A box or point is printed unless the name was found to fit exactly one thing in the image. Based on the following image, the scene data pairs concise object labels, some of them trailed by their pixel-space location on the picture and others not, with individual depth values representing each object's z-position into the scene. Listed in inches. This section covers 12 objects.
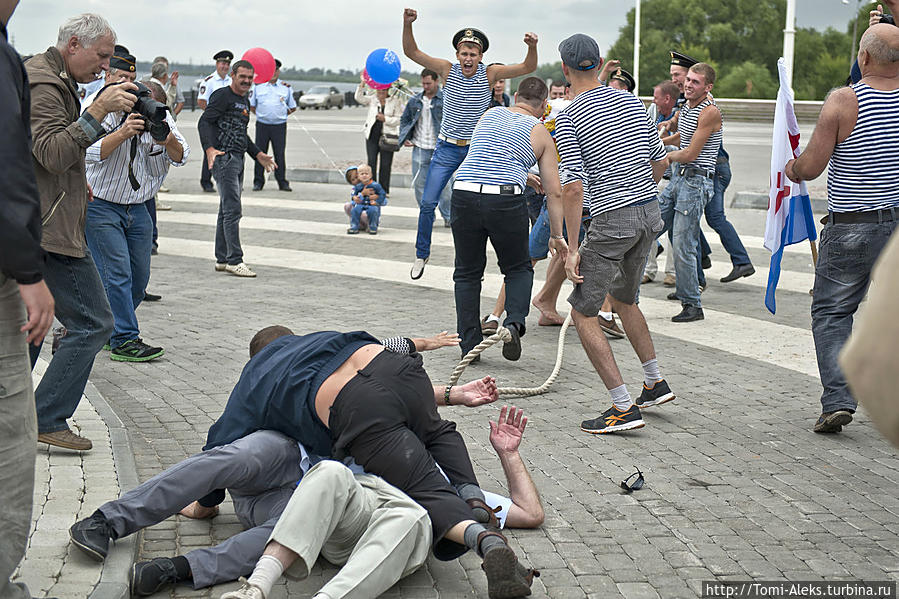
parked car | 2191.7
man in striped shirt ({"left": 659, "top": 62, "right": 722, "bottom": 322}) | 336.5
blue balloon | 597.0
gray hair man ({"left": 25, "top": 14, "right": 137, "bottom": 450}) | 183.3
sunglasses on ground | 186.7
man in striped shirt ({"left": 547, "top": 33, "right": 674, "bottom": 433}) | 229.5
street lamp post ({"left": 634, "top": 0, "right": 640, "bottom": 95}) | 1704.1
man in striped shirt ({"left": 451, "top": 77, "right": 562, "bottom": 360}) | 266.4
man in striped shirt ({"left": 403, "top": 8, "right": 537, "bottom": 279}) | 381.1
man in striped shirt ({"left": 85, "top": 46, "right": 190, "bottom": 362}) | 269.0
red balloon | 563.7
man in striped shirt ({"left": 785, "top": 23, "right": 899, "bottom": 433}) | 210.5
